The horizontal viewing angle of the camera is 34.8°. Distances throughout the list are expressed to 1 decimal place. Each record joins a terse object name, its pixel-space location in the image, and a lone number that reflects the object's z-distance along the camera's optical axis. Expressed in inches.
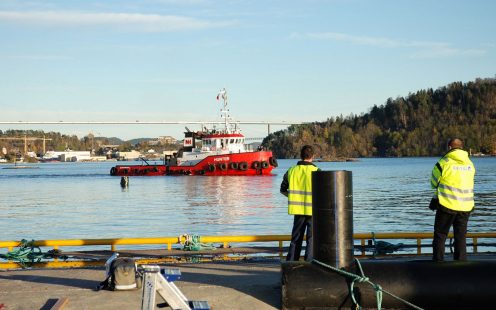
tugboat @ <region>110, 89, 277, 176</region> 2972.4
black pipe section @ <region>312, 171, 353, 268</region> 328.5
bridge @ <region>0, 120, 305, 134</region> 6707.7
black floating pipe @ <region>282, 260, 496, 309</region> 311.6
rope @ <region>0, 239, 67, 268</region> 502.3
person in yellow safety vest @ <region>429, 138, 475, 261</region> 368.8
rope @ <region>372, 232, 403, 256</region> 495.2
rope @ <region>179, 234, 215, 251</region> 540.1
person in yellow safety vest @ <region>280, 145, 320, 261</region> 393.1
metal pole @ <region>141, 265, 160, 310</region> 275.0
